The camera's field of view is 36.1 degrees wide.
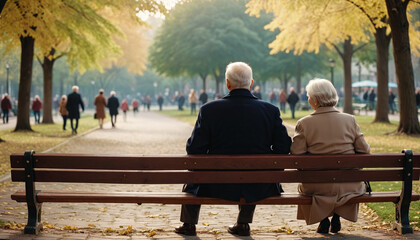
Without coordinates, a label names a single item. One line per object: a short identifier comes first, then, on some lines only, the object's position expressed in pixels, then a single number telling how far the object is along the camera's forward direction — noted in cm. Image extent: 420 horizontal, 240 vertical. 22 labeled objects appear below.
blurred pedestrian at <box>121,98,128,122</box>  3998
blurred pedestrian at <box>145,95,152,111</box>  6740
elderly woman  564
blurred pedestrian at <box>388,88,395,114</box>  4099
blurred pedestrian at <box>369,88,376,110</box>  4561
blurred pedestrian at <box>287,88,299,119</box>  3344
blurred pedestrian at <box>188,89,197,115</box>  4510
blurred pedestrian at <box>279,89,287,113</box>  4178
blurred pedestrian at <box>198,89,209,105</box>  4605
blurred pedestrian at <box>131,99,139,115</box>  4964
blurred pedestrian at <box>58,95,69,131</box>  2545
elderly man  557
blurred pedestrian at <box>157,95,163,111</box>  6606
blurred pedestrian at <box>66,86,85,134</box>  2369
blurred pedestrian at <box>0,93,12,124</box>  3456
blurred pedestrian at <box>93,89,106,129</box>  2827
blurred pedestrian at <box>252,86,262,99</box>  3617
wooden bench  541
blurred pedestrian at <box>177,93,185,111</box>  5862
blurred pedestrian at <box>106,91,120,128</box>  3083
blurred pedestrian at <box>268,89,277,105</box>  5181
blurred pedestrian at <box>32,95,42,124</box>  3475
